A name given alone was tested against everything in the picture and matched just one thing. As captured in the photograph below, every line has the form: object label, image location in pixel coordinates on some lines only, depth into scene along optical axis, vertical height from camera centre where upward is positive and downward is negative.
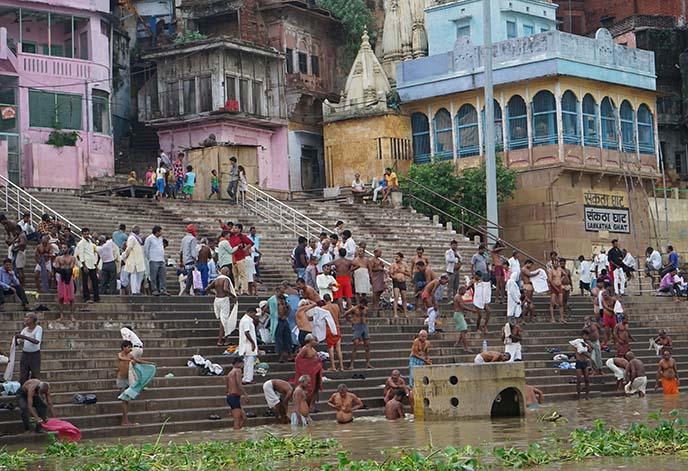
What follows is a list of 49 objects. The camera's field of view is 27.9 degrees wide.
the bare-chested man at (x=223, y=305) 22.70 +0.79
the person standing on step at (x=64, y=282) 22.00 +1.24
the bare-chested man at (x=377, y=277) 26.02 +1.29
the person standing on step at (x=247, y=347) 21.48 +0.07
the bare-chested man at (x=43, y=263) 23.39 +1.66
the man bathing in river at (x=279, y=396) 20.16 -0.66
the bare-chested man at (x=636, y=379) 24.67 -0.80
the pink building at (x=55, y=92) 35.56 +7.11
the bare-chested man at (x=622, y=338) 26.16 -0.07
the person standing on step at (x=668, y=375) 25.05 -0.77
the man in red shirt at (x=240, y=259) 25.72 +1.72
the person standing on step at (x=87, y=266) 22.86 +1.54
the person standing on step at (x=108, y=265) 23.97 +1.61
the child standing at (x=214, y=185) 35.75 +4.35
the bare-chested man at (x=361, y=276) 25.83 +1.31
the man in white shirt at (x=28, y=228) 25.95 +2.51
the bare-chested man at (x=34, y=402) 18.06 -0.53
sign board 39.97 +3.56
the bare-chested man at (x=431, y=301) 25.70 +0.79
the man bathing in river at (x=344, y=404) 19.94 -0.82
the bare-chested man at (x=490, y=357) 21.52 -0.27
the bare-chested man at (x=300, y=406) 19.58 -0.80
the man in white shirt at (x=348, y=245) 27.16 +2.01
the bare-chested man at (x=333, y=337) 22.75 +0.17
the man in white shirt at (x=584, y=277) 32.69 +1.39
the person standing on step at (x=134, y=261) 24.16 +1.68
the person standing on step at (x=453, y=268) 28.34 +1.52
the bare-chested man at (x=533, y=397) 21.19 -0.92
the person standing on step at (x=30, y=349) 19.06 +0.17
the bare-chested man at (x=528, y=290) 27.86 +0.97
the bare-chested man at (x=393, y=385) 20.98 -0.61
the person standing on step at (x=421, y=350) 22.19 -0.10
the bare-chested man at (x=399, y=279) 26.05 +1.24
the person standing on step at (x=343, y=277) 25.34 +1.28
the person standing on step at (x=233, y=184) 34.56 +4.21
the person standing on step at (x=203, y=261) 25.31 +1.70
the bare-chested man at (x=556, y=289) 28.31 +0.99
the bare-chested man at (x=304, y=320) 22.66 +0.47
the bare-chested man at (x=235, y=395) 19.52 -0.60
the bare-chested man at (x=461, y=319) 25.22 +0.42
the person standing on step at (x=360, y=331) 23.23 +0.25
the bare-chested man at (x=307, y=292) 22.94 +0.94
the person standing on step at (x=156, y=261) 24.44 +1.68
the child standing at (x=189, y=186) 34.47 +4.19
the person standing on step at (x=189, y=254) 25.77 +1.88
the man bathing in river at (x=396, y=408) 20.52 -0.93
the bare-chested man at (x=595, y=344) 25.34 -0.15
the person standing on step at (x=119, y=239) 25.20 +2.15
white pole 32.75 +4.92
